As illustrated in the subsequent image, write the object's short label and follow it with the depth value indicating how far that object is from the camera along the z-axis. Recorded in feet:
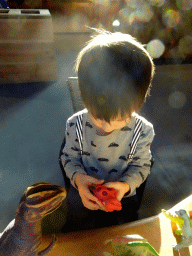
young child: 1.62
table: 1.63
